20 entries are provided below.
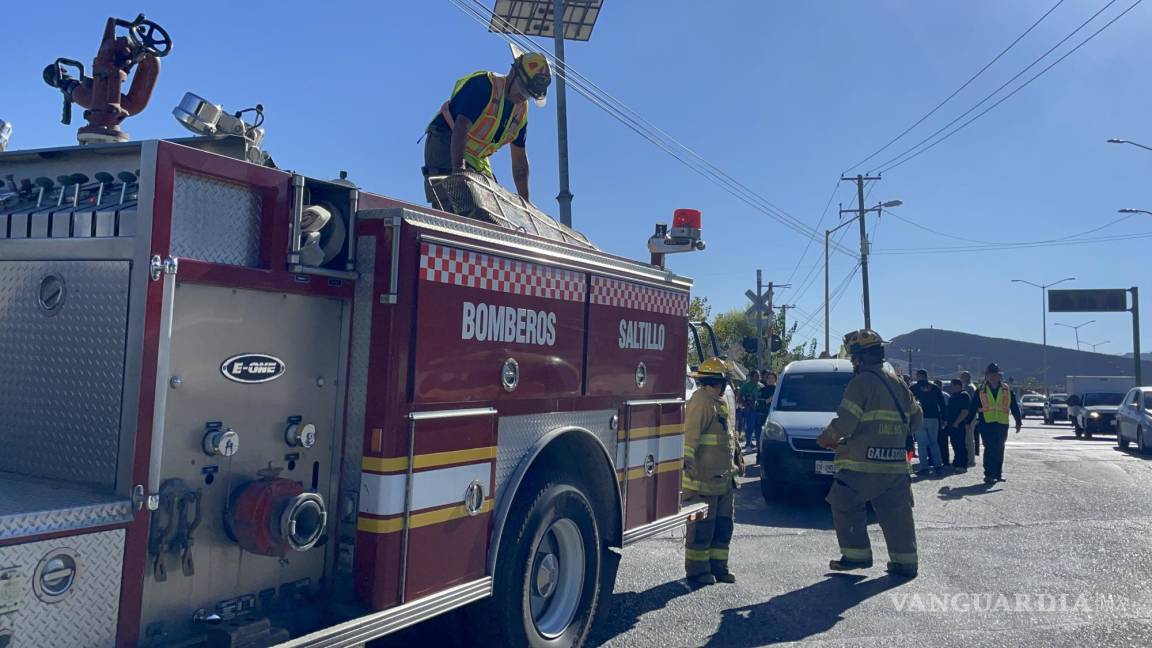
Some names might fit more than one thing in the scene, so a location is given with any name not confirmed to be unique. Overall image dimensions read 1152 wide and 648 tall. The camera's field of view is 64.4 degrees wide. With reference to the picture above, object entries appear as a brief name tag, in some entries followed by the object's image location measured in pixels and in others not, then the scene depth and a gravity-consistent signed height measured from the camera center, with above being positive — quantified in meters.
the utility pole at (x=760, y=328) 20.49 +1.37
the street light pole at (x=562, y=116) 12.09 +3.63
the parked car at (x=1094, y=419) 25.12 -0.55
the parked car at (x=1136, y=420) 18.67 -0.41
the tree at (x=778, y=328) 39.25 +2.85
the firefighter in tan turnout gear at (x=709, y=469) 6.64 -0.60
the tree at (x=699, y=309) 40.72 +3.62
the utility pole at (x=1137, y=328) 43.20 +3.70
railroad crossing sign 19.44 +1.78
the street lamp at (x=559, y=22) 12.59 +5.90
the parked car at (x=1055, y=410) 38.03 -0.49
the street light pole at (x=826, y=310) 40.50 +3.66
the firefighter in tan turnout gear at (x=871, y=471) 6.96 -0.61
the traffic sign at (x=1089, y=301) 54.47 +6.04
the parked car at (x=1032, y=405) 48.81 -0.42
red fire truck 2.92 -0.13
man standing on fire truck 5.74 +1.69
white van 10.09 -0.42
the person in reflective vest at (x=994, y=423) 12.70 -0.37
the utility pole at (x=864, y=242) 35.53 +5.91
